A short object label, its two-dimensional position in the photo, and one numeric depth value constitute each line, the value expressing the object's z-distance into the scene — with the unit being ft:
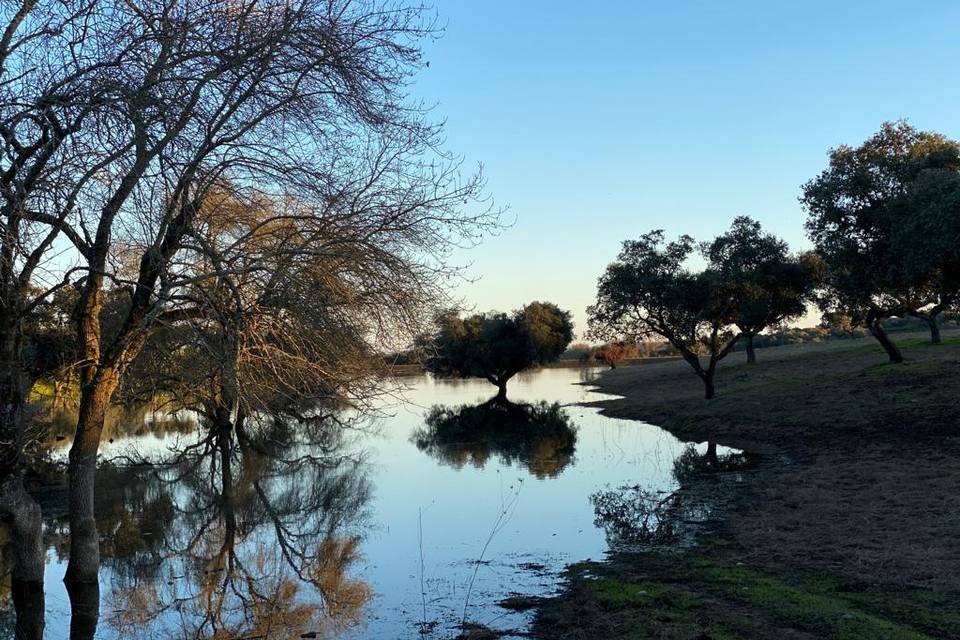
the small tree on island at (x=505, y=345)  193.36
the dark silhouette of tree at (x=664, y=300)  108.58
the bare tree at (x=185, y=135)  26.99
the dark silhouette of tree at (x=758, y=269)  109.19
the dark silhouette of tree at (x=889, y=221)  67.21
